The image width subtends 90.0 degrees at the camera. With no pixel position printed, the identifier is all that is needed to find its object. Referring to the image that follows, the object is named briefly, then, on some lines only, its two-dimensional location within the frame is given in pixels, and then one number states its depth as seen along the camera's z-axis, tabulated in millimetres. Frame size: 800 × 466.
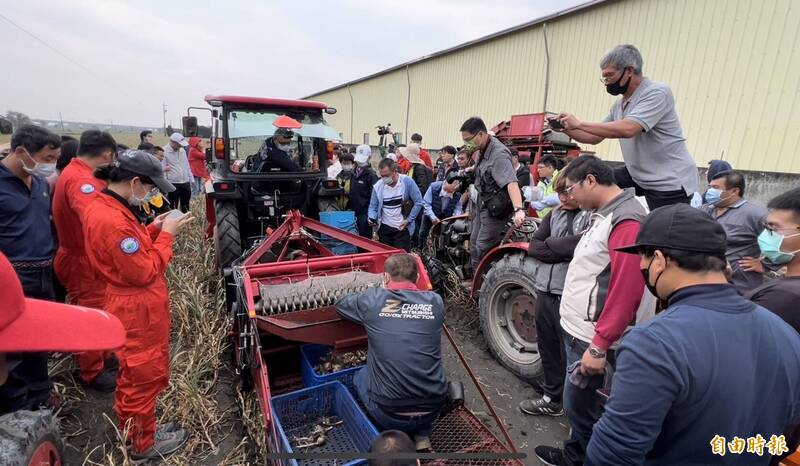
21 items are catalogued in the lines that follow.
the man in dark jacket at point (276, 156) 4875
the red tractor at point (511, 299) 2951
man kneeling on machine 2016
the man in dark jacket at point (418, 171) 6301
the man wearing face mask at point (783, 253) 1504
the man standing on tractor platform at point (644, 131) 2168
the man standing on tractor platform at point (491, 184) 3406
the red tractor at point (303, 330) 2227
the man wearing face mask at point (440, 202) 5320
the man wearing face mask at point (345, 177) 5707
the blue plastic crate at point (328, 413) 2186
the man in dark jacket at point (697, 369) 1045
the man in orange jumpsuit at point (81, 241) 2703
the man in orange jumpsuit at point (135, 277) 1955
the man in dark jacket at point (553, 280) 2439
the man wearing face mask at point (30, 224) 2338
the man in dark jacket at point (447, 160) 6742
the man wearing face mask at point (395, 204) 4613
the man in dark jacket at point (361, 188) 5652
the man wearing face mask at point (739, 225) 2664
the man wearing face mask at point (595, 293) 1798
